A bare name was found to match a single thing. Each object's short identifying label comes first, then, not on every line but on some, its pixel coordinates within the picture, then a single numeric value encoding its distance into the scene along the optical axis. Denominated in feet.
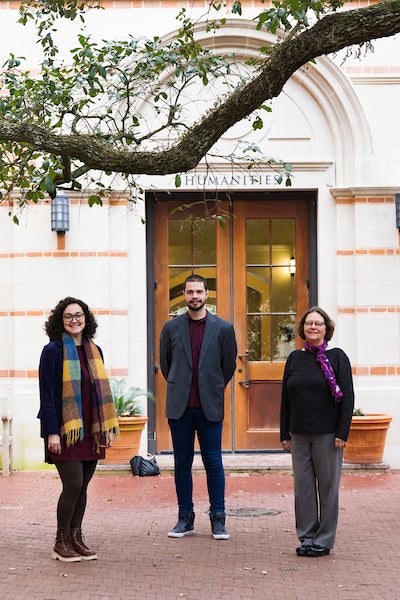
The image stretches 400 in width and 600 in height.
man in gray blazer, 29.35
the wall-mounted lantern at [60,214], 43.60
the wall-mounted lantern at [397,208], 43.86
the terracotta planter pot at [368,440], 42.19
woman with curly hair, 26.05
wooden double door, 45.55
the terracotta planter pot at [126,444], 42.39
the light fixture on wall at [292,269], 45.93
